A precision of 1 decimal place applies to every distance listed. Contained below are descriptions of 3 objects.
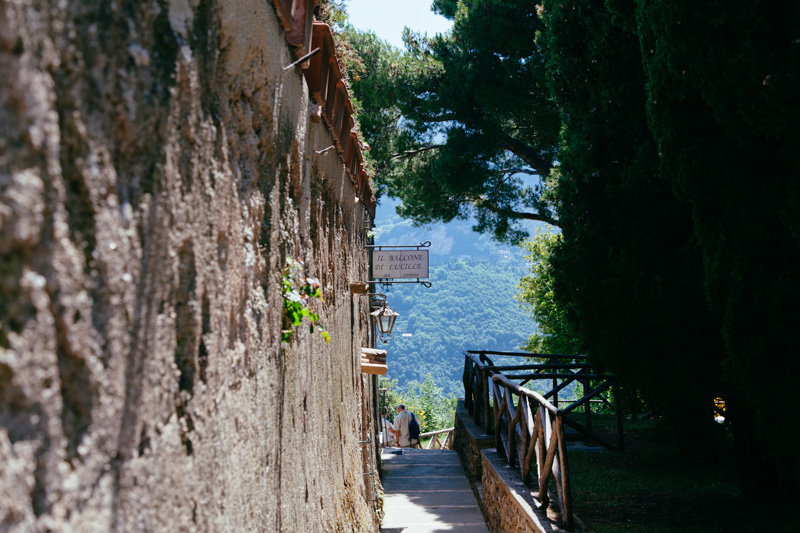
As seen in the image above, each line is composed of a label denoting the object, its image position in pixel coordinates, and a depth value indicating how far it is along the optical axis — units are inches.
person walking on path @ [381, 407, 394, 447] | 635.2
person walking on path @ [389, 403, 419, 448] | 551.2
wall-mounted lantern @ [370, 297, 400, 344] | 335.0
